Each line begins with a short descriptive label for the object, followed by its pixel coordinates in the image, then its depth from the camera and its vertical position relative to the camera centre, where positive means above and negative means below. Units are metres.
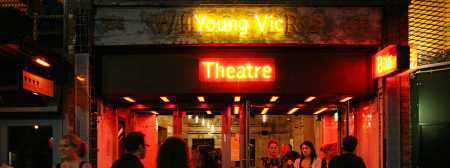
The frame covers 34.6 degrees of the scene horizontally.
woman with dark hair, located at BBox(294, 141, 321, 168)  11.93 -0.88
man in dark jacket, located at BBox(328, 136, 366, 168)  8.85 -0.68
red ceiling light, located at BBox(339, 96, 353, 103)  12.62 +0.07
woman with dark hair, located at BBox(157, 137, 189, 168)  6.40 -0.46
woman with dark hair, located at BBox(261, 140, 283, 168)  13.55 -1.02
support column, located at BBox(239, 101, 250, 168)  12.76 -0.64
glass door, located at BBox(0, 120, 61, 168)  11.98 -0.64
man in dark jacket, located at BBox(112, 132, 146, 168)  6.45 -0.44
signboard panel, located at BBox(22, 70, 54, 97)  10.34 +0.30
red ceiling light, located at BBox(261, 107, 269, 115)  13.75 -0.15
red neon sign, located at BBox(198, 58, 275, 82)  11.94 +0.57
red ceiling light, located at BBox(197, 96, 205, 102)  12.49 +0.09
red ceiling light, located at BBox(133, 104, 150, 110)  13.58 -0.05
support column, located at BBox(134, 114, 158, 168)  14.20 -0.46
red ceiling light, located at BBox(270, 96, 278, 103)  12.54 +0.08
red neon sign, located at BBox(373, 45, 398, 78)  10.60 +0.64
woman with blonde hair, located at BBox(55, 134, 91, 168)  7.52 -0.50
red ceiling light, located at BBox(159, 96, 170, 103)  12.48 +0.08
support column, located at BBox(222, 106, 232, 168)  13.29 -0.72
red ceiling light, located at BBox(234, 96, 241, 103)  12.55 +0.08
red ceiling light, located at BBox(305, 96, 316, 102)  12.52 +0.08
